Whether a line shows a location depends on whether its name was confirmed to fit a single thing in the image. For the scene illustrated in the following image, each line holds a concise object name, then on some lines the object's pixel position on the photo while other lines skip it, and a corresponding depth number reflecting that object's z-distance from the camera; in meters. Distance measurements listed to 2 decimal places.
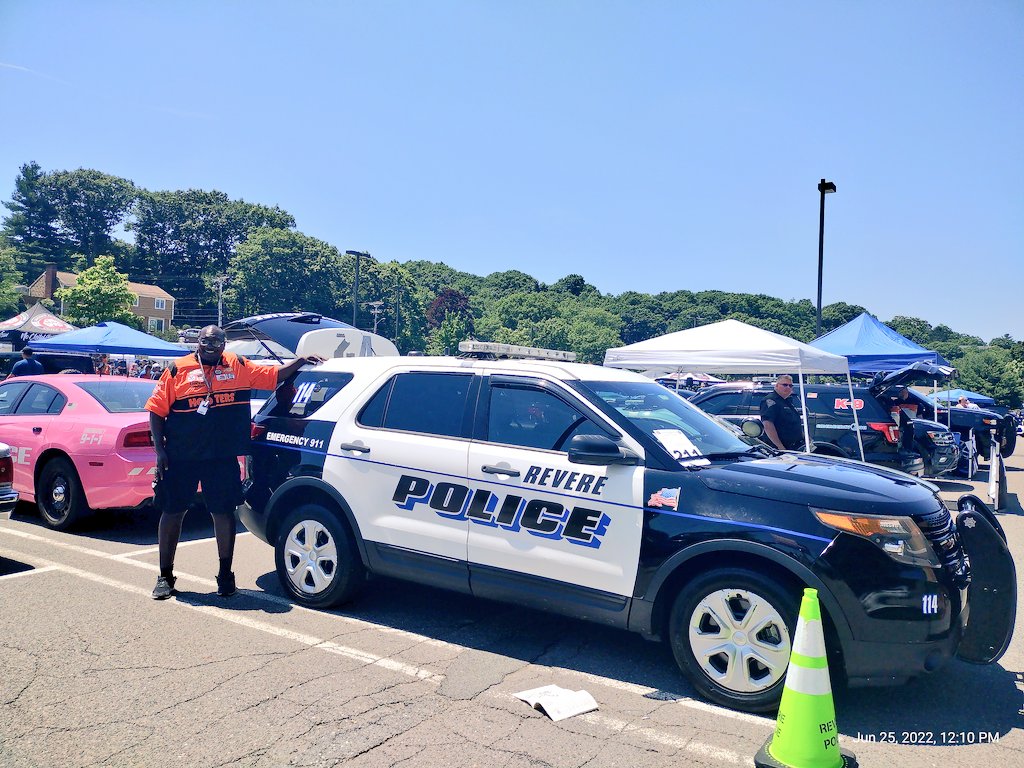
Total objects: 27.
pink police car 6.96
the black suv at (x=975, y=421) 15.39
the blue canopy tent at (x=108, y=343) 17.19
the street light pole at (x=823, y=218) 19.18
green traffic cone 3.06
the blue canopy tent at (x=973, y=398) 30.30
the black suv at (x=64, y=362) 15.22
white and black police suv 3.64
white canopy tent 10.64
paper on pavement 3.75
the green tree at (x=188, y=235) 106.69
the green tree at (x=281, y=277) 89.75
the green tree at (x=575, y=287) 159.60
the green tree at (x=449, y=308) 121.12
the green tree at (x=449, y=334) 98.25
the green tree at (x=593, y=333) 114.00
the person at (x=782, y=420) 9.07
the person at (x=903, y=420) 11.90
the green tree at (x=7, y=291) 51.37
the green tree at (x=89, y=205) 104.00
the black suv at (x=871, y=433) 11.75
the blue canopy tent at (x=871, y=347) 16.14
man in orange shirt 5.37
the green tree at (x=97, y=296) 55.41
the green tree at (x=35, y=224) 102.56
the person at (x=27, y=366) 12.99
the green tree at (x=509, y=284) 153.75
